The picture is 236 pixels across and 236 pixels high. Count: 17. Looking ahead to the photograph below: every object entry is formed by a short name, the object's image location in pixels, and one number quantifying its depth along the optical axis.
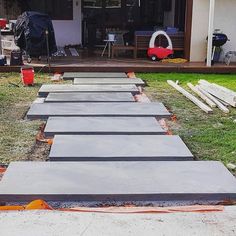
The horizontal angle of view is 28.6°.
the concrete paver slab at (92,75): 9.87
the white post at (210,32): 10.38
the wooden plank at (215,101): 6.76
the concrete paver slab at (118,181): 3.48
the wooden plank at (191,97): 6.80
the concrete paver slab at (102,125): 5.36
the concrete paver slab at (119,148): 4.42
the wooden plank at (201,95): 7.19
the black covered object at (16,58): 10.58
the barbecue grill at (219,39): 11.22
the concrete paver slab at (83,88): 8.03
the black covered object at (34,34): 11.16
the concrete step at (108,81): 9.10
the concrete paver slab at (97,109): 6.27
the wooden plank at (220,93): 7.10
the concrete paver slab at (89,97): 7.29
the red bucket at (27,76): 8.71
